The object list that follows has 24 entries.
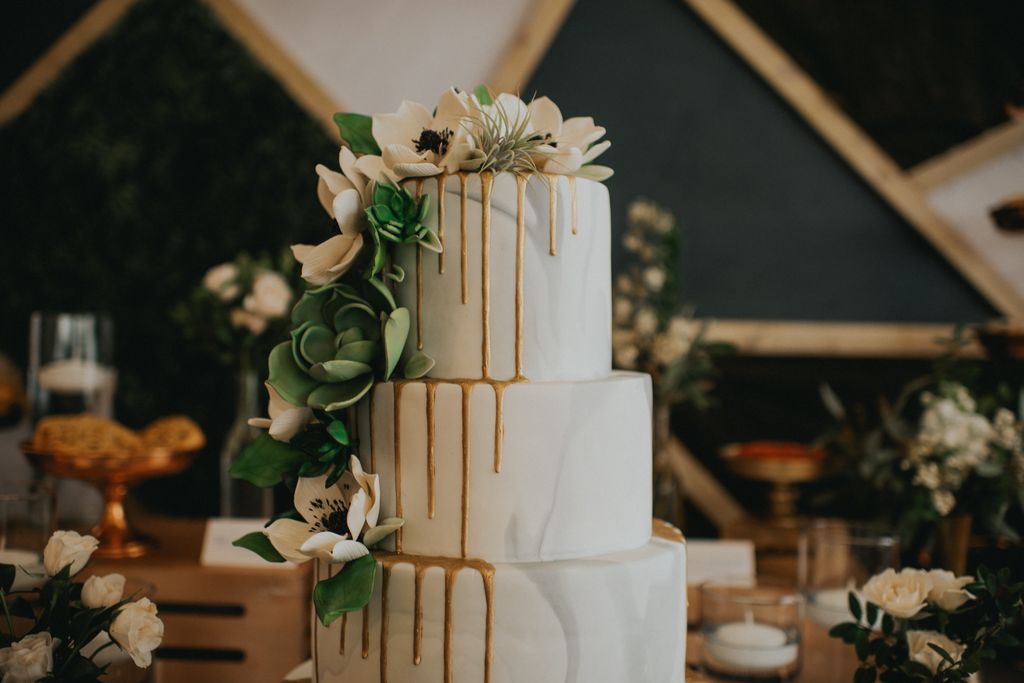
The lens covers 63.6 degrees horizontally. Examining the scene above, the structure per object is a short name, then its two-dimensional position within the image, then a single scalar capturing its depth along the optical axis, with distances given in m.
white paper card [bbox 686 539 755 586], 2.11
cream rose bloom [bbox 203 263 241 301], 2.46
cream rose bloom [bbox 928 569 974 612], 1.43
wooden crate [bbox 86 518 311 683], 2.05
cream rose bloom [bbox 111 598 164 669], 1.24
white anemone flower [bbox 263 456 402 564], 1.16
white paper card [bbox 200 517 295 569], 2.12
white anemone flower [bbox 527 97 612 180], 1.27
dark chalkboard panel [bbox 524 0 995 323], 2.77
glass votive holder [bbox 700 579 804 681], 1.56
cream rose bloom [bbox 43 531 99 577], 1.32
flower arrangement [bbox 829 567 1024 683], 1.35
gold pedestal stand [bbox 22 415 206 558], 2.19
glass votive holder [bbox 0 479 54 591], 1.56
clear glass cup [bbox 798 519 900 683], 1.79
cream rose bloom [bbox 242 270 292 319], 2.39
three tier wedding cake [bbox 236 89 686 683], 1.18
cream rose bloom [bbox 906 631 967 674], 1.37
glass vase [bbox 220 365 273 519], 2.40
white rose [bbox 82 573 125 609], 1.32
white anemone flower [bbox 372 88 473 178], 1.25
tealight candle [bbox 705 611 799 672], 1.56
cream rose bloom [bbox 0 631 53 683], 1.17
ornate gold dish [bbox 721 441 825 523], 2.41
